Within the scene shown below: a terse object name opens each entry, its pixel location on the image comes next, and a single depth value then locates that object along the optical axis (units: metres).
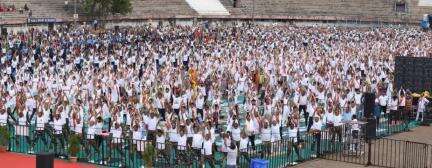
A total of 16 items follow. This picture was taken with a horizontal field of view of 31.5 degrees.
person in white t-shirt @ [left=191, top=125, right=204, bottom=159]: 19.70
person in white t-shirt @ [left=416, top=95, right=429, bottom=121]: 28.66
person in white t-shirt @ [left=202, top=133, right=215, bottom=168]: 19.41
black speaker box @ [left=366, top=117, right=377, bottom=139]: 21.91
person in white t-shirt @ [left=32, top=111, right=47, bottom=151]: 22.11
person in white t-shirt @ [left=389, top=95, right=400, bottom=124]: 27.82
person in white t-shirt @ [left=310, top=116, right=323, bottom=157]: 21.78
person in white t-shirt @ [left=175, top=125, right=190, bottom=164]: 19.45
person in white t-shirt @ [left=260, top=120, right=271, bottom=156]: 21.47
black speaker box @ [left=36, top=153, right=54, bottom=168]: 13.36
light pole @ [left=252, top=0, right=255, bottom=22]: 77.99
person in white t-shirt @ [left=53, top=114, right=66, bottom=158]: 21.69
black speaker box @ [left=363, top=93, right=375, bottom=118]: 26.64
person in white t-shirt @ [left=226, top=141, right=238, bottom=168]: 19.03
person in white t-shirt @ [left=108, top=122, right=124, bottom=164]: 20.53
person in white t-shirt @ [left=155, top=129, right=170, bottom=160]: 19.67
